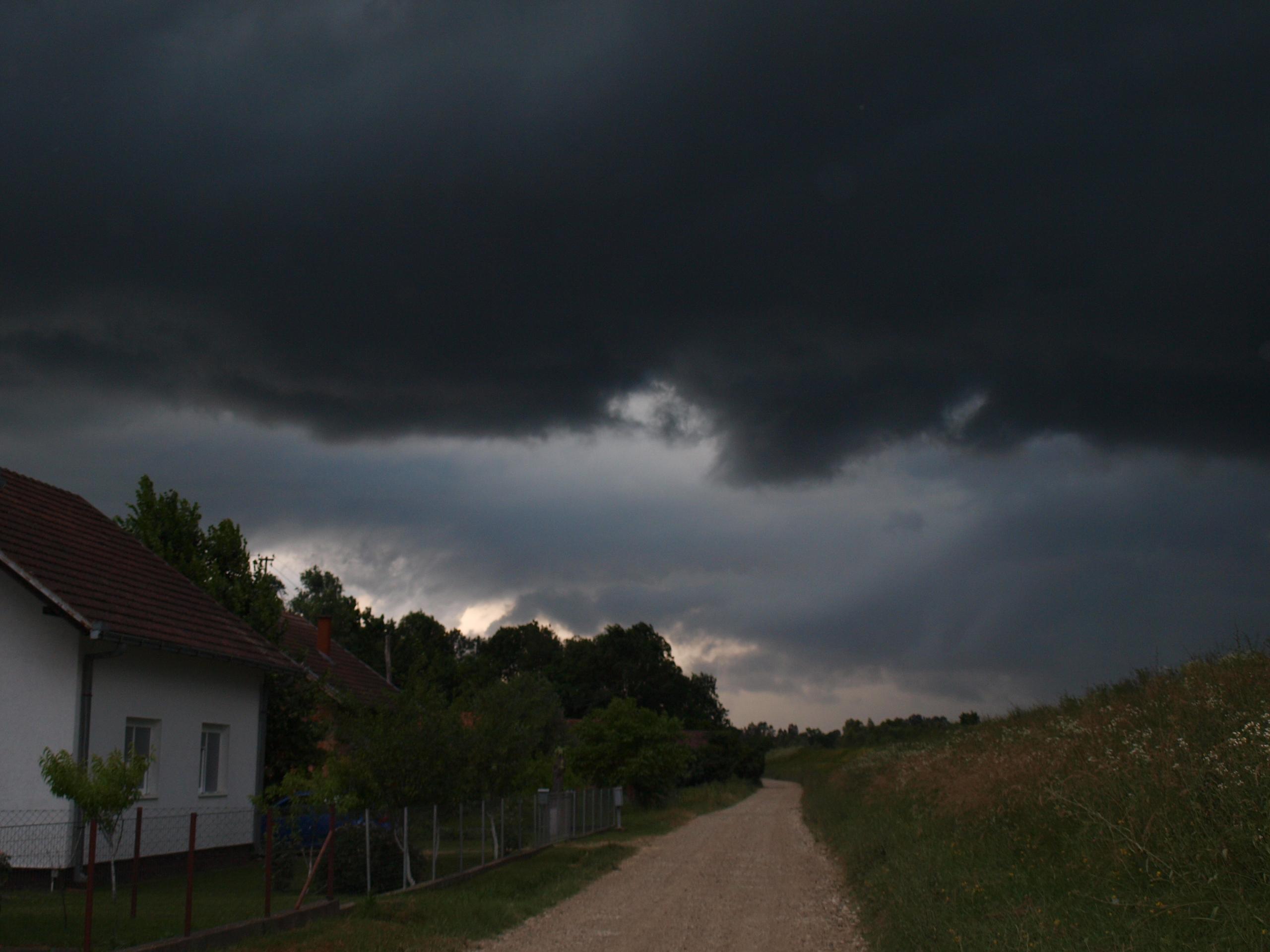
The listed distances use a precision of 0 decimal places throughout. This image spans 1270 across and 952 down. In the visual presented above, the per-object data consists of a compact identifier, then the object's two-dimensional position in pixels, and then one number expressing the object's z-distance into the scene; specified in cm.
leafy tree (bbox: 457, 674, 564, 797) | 1992
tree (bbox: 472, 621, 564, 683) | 10106
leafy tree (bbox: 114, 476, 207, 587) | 2467
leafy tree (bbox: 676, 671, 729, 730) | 10569
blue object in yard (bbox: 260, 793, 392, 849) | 1694
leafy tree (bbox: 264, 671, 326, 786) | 2422
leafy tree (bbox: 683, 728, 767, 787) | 7625
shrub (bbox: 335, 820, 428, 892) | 1648
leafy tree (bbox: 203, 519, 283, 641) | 2505
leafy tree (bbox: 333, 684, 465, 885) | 1691
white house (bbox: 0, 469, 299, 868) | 1587
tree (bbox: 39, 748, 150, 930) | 1072
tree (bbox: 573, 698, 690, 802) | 4409
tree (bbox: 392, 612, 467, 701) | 6675
